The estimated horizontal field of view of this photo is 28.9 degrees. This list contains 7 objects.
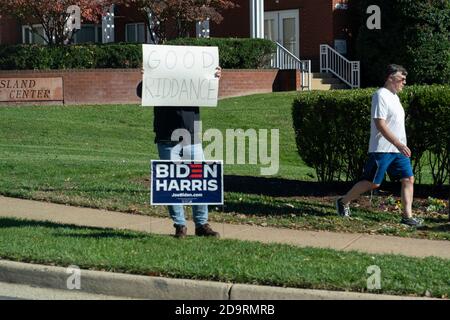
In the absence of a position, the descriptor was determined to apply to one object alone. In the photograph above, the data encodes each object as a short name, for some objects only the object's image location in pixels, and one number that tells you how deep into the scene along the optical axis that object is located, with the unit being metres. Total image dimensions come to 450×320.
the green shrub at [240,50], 26.11
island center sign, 23.77
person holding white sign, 8.94
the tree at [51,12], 24.88
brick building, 29.14
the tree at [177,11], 26.40
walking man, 9.55
